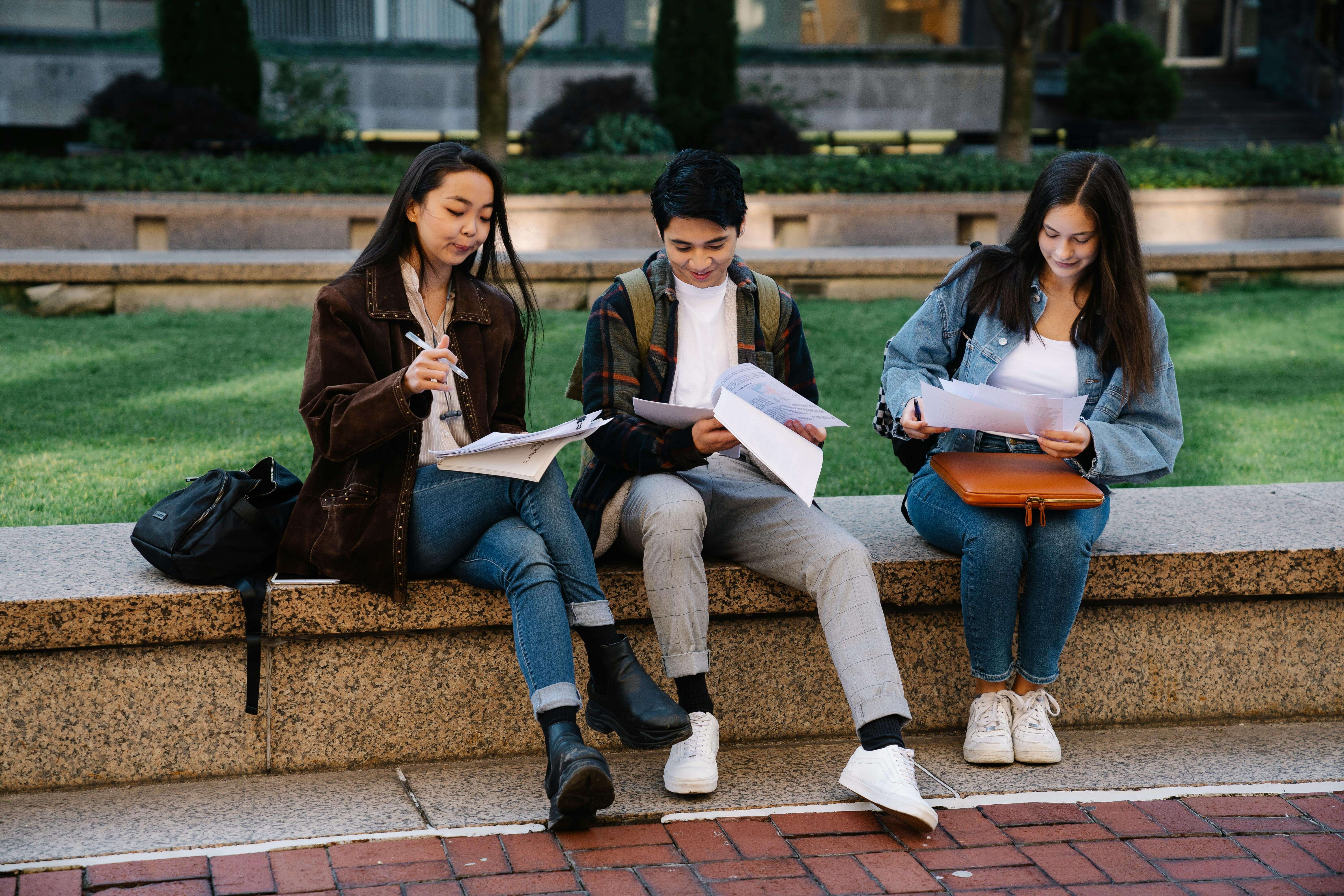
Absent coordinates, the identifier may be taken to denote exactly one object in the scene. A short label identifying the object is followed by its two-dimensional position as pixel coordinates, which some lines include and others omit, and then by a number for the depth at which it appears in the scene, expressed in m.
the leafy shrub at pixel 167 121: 15.29
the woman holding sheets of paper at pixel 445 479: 3.02
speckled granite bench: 3.15
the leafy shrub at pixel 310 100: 18.19
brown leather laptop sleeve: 3.28
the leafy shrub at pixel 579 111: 16.94
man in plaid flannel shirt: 3.15
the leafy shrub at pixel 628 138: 16.30
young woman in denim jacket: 3.37
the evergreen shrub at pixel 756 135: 16.53
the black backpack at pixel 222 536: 3.13
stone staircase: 22.73
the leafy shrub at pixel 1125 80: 20.59
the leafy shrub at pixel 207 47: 16.94
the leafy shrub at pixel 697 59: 17.73
